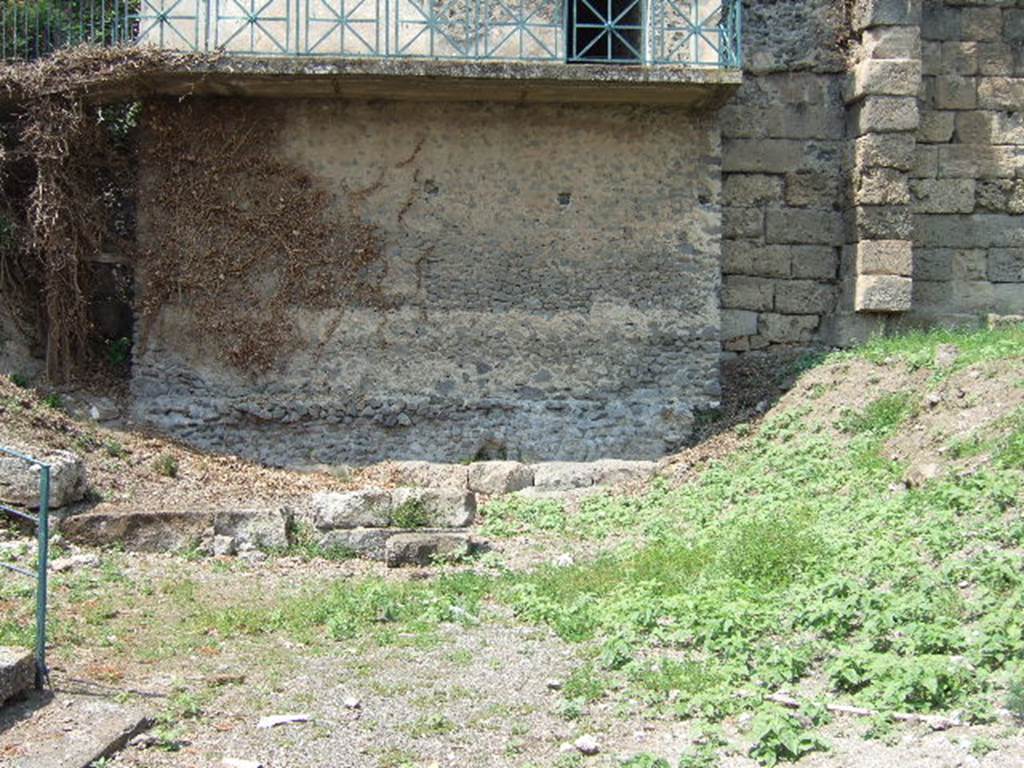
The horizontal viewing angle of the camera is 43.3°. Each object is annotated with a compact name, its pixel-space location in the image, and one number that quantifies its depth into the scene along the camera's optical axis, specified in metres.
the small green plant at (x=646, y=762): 4.83
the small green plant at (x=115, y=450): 10.59
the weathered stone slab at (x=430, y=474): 11.38
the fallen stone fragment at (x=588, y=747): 5.09
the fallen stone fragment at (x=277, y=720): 5.40
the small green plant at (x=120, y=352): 12.50
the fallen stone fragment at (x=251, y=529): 8.91
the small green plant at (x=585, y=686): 5.67
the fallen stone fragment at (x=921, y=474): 8.66
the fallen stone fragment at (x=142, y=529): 8.84
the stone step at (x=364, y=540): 8.90
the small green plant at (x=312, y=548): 8.85
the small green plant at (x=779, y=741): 4.89
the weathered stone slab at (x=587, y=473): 11.45
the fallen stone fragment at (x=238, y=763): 4.96
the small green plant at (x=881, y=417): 10.30
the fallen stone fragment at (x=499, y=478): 11.30
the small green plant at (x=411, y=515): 9.23
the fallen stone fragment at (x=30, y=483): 9.05
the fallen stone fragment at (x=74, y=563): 8.08
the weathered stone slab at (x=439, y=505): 9.30
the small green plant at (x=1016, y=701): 5.02
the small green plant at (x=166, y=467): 10.54
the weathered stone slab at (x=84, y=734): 4.91
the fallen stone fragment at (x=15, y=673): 5.32
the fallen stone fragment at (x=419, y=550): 8.62
